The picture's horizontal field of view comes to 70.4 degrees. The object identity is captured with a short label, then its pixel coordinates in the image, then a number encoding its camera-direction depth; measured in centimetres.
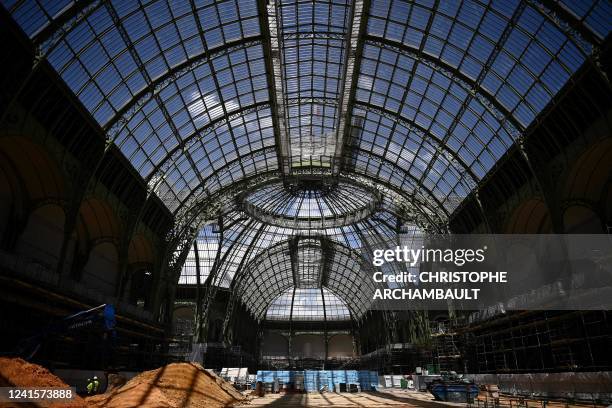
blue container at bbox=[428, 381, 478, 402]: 2693
